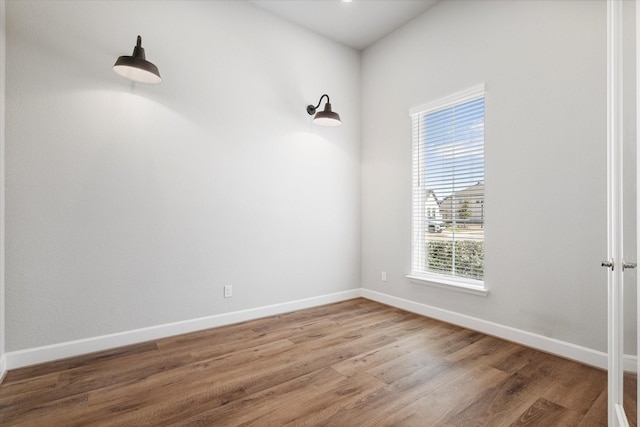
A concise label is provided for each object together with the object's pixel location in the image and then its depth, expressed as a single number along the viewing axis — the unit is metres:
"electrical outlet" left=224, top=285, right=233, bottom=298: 3.02
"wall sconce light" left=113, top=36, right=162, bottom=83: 2.13
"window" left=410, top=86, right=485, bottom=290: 2.91
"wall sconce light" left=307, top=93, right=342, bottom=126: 3.21
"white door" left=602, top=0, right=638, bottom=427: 1.37
